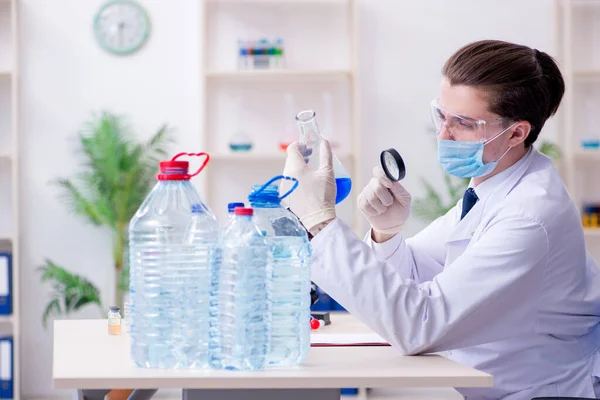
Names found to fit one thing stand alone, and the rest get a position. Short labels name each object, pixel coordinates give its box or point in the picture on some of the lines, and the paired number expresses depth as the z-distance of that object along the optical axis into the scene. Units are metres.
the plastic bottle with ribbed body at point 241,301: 1.94
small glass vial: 2.44
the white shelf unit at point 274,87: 5.29
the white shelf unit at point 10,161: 4.93
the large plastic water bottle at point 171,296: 1.96
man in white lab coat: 2.12
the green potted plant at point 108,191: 4.97
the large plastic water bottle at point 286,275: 1.99
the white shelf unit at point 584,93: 5.29
